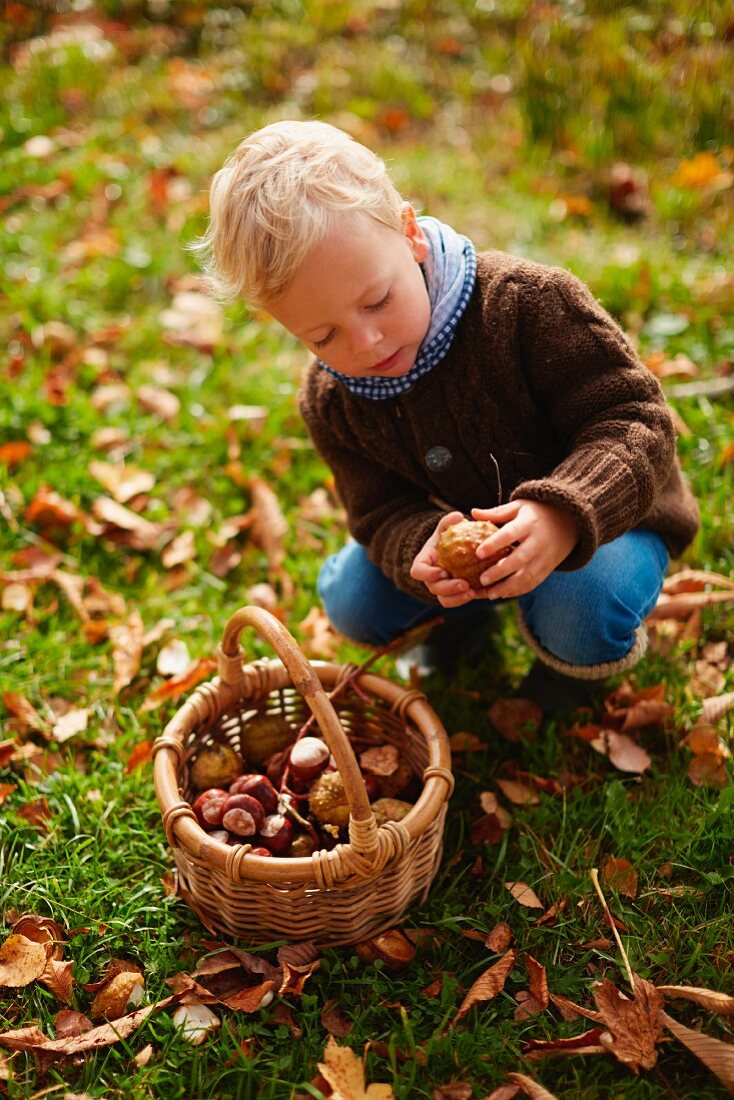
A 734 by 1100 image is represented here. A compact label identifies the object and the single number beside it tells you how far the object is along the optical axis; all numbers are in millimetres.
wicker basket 1718
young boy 1760
